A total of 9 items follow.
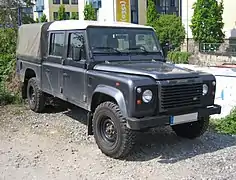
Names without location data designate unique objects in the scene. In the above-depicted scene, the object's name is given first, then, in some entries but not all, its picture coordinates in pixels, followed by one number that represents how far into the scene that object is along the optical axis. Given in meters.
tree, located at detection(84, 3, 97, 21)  40.42
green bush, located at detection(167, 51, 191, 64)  25.88
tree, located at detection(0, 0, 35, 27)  14.88
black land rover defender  5.09
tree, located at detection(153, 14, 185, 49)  29.55
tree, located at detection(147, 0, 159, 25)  33.70
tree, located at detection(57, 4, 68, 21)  49.38
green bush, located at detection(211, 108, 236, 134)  7.52
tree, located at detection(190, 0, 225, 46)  25.47
